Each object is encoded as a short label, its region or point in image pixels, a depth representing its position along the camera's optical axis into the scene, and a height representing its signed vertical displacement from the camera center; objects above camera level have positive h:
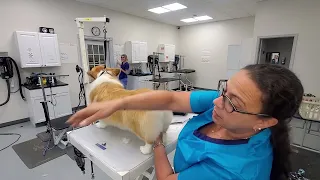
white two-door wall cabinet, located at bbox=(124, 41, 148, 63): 5.58 +0.27
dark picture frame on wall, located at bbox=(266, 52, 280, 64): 5.14 +0.12
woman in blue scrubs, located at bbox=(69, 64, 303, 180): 0.56 -0.27
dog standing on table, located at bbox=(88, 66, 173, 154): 0.97 -0.35
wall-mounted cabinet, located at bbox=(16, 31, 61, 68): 3.37 +0.18
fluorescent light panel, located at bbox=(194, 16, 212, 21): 6.15 +1.57
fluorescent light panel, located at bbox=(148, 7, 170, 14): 5.12 +1.53
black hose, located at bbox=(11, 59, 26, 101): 3.56 -0.41
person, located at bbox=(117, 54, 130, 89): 5.31 -0.14
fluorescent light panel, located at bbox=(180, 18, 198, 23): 6.63 +1.57
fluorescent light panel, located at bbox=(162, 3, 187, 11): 4.67 +1.52
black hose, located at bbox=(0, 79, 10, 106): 3.53 -0.84
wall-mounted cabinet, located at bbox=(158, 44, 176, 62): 6.80 +0.32
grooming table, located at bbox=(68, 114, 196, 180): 0.92 -0.59
